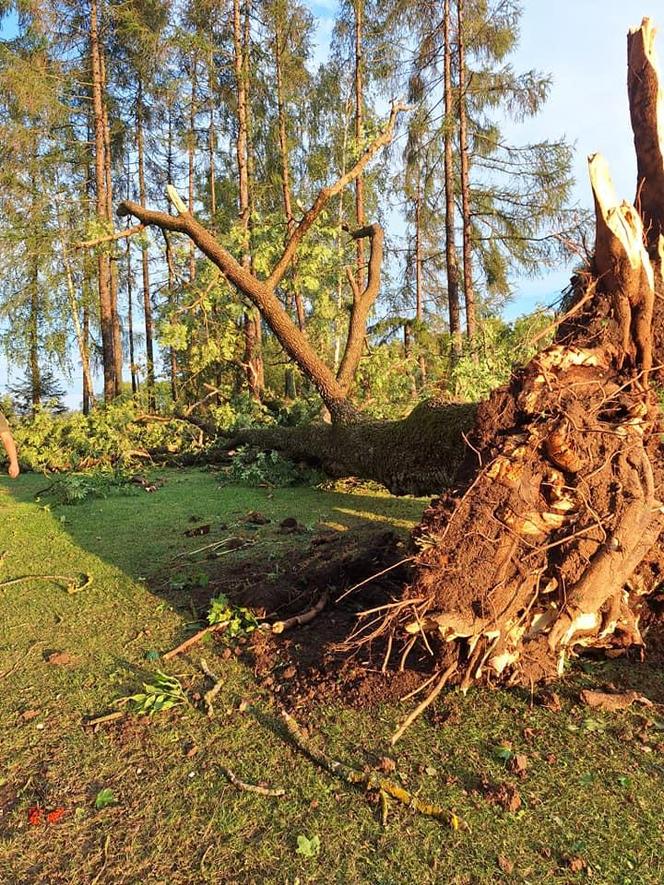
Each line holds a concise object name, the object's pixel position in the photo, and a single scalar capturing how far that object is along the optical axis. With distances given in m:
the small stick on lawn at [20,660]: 2.89
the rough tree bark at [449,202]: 15.11
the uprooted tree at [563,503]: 2.47
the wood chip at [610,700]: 2.42
